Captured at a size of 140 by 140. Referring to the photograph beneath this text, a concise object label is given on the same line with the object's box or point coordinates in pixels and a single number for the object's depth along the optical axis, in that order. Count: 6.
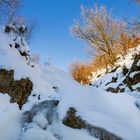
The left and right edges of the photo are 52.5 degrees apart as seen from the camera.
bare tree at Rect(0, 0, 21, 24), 7.55
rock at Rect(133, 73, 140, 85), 6.62
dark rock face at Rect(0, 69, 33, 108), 3.76
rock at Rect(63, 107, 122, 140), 2.84
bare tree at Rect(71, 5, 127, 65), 11.76
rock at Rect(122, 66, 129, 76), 7.41
